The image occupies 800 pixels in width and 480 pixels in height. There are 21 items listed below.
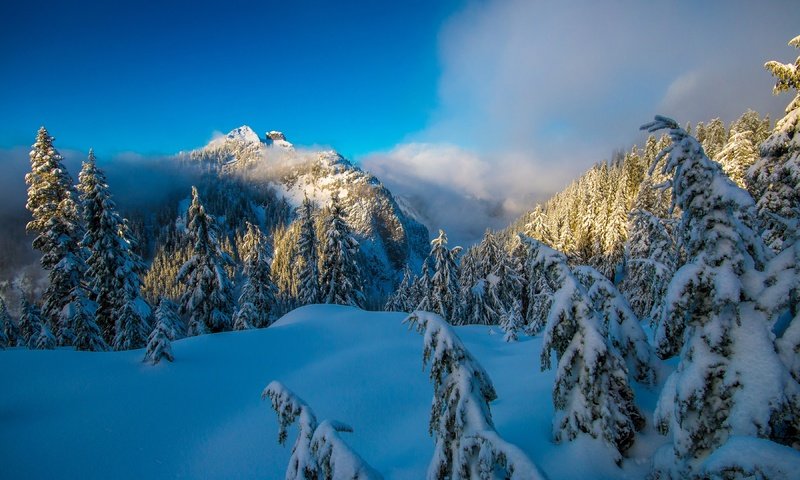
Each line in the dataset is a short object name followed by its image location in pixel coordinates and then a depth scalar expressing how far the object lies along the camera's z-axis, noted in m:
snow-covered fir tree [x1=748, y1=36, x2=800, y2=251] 10.54
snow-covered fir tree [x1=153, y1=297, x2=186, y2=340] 13.52
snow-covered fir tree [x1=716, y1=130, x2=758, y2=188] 25.28
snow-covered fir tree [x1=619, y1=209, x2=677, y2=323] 10.23
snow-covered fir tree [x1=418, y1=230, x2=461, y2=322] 31.58
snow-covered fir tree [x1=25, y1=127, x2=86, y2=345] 19.66
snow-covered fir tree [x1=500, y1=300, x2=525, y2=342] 19.91
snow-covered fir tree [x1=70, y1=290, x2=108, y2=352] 20.03
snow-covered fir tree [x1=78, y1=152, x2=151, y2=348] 20.77
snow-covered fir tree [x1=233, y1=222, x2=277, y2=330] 34.06
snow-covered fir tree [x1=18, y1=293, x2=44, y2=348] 35.27
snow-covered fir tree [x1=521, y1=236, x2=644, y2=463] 5.38
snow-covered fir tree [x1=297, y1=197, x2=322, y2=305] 33.94
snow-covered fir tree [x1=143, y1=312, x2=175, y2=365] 12.63
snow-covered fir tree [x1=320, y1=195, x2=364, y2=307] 32.50
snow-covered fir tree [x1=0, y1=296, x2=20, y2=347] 36.99
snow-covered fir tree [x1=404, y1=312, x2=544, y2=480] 3.60
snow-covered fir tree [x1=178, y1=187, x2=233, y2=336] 21.77
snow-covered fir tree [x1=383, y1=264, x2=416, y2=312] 48.52
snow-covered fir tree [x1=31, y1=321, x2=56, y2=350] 24.52
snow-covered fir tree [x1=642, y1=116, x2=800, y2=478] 3.81
